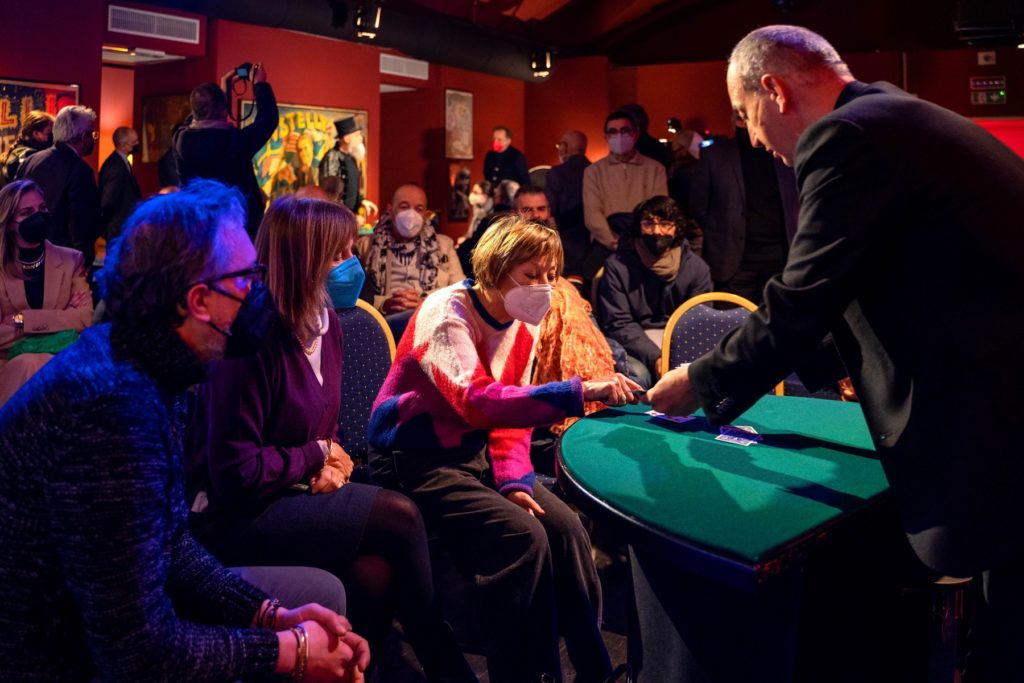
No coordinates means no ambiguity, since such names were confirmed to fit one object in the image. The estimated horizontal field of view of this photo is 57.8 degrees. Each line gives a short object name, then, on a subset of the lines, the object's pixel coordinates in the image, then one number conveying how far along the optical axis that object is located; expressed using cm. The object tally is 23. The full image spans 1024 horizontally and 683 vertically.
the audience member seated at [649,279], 461
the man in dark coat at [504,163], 1108
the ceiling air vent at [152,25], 962
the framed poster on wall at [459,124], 1440
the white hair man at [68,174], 612
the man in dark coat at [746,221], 521
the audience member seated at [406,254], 505
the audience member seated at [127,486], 121
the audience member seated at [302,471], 206
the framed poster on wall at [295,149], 1116
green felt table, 147
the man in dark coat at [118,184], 816
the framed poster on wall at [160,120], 1105
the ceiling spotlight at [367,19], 937
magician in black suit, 146
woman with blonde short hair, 235
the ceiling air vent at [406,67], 1307
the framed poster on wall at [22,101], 830
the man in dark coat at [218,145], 470
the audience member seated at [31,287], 337
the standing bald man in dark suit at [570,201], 624
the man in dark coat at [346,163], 1085
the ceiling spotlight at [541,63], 1315
